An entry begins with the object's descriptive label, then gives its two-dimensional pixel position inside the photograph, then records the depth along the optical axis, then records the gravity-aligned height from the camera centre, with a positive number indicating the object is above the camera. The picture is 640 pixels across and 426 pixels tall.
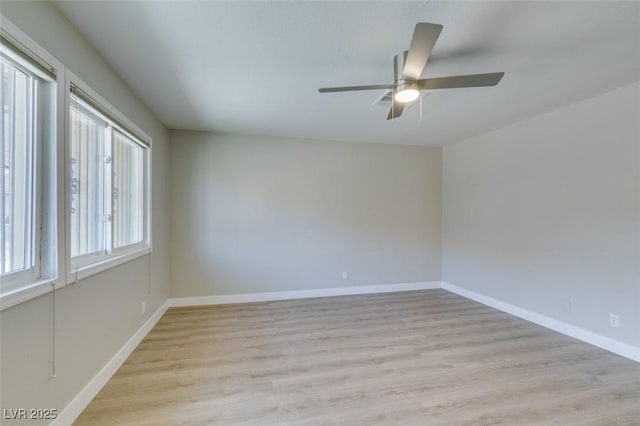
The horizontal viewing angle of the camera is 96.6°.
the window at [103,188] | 1.87 +0.21
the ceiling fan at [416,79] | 1.57 +0.86
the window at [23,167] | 1.31 +0.23
